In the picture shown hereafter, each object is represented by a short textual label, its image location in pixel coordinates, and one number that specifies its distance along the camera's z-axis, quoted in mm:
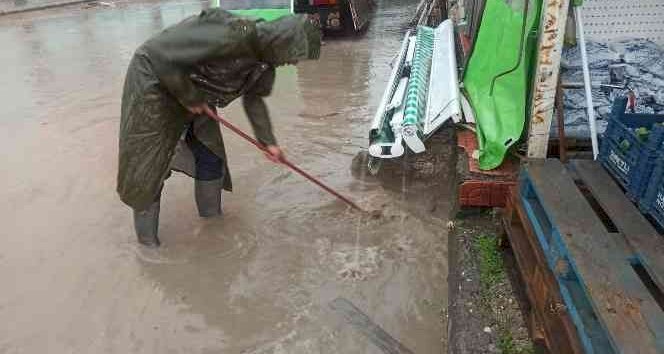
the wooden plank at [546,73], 2676
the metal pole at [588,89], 2861
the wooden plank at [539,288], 1961
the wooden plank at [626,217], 1907
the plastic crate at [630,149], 2125
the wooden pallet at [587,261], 1691
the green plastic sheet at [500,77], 3162
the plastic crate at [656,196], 2062
